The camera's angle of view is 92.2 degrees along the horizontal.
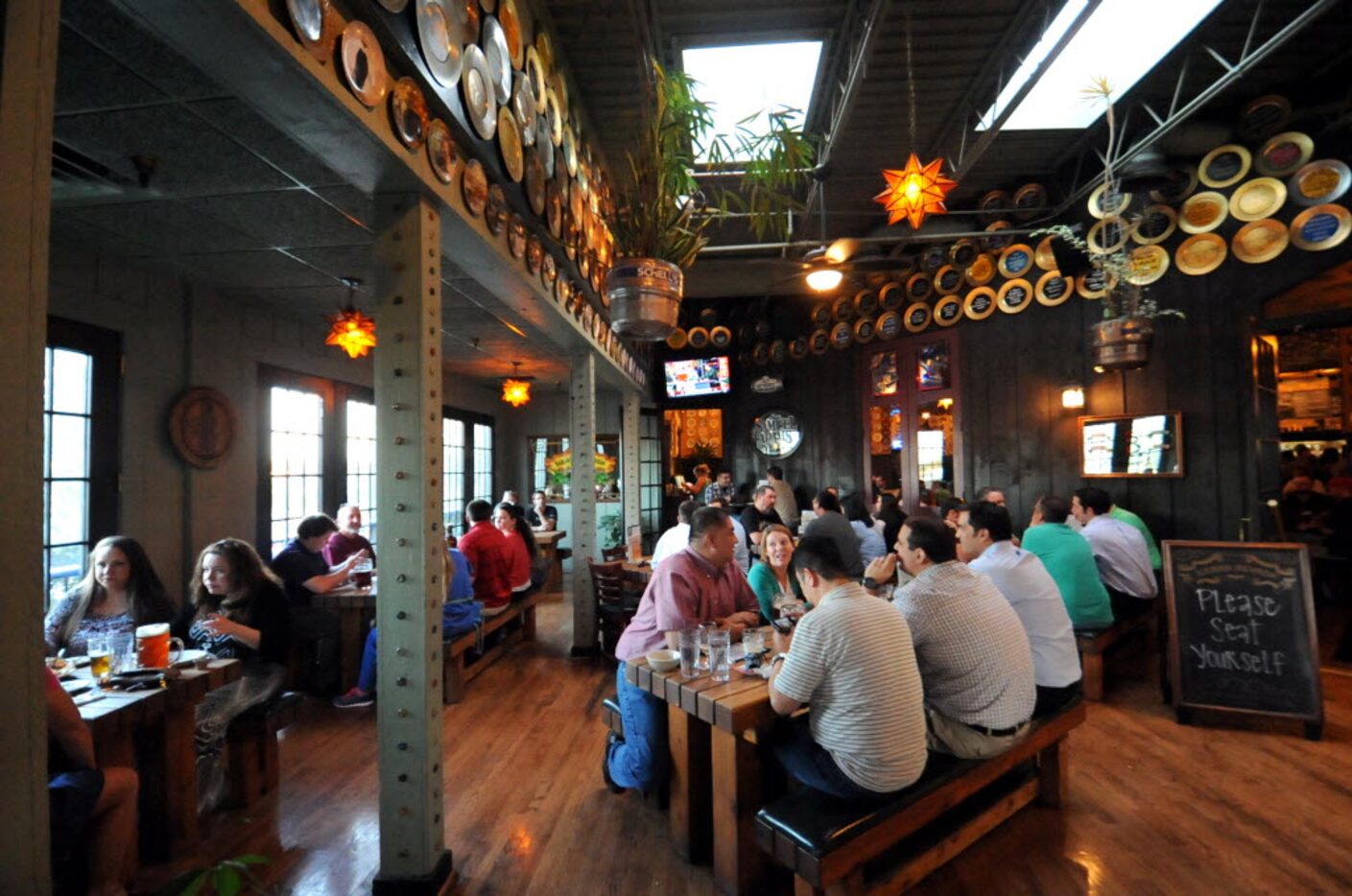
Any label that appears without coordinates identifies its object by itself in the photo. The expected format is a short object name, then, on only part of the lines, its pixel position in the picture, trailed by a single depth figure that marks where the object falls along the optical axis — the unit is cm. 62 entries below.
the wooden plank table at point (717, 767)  237
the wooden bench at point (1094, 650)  425
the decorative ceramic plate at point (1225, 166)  555
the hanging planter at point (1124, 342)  480
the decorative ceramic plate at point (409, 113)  223
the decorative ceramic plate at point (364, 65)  196
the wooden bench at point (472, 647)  445
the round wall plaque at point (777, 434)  1002
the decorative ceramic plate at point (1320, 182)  510
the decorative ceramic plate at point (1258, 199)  539
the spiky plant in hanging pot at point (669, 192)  266
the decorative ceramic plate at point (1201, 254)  574
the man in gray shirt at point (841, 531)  456
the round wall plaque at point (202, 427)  455
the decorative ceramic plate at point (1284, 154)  524
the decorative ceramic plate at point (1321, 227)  507
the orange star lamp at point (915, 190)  381
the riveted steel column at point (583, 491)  545
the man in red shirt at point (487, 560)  542
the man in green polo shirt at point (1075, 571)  425
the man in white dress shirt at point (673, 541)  453
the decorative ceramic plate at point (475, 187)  282
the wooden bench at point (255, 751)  311
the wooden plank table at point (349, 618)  458
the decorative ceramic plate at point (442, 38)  241
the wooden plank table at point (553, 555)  841
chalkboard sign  361
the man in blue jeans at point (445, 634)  439
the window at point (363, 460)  692
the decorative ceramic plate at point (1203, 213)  571
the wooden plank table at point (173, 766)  272
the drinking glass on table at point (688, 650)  260
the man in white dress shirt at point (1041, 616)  300
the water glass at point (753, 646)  271
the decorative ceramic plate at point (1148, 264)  603
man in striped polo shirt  206
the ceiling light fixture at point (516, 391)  771
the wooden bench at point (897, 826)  197
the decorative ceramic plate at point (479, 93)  276
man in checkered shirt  234
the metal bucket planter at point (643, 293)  264
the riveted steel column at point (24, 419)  92
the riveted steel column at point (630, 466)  712
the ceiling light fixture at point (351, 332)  416
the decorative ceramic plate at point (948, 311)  763
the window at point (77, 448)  381
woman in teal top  377
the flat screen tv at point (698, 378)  1052
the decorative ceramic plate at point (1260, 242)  538
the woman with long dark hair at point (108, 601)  311
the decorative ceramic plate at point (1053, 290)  672
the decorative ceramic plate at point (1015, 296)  701
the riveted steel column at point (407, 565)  235
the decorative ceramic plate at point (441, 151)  249
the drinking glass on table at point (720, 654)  257
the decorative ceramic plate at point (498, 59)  301
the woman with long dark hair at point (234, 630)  312
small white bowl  265
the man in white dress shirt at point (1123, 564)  475
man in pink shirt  293
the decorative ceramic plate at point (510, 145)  316
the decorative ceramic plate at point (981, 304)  730
